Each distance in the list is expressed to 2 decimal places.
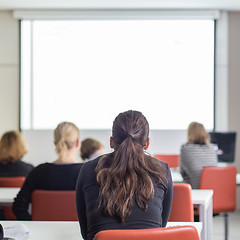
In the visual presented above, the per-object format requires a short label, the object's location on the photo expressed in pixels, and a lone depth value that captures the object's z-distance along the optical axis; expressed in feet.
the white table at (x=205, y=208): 15.01
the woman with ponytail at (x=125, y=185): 9.35
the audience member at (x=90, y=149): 21.51
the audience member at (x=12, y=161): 20.17
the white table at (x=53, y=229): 10.51
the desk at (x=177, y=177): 21.57
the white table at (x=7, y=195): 15.80
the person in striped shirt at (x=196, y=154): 22.32
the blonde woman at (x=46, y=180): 14.34
